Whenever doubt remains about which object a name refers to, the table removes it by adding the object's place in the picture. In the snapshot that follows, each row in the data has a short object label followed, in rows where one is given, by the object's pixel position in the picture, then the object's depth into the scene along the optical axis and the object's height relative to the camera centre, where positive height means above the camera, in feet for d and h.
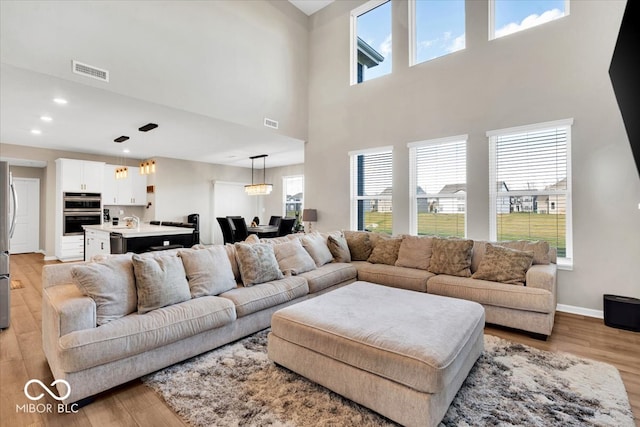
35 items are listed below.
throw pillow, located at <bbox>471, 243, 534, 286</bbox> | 10.47 -1.85
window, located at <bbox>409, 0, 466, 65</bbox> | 15.41 +9.90
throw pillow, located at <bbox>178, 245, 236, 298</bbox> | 8.77 -1.71
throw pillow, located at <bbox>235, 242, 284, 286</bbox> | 10.02 -1.69
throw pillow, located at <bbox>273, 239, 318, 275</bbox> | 11.52 -1.73
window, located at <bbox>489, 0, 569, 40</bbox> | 12.76 +8.86
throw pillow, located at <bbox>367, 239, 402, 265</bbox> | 13.88 -1.77
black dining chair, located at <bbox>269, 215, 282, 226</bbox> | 27.03 -0.51
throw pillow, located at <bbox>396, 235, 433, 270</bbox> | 12.89 -1.67
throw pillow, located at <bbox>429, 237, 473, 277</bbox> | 11.85 -1.75
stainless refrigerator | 9.95 -0.44
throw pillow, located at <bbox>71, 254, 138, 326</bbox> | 6.82 -1.68
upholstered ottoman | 5.19 -2.61
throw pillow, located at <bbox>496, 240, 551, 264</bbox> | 11.27 -1.30
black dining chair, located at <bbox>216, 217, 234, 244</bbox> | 21.83 -1.07
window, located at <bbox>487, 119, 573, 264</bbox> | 12.53 +1.32
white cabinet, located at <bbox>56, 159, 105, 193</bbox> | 22.87 +3.13
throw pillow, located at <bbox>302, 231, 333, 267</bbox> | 13.08 -1.52
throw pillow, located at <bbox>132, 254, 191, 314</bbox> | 7.52 -1.76
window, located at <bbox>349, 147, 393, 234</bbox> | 17.88 +1.50
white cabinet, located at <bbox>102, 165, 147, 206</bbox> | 25.49 +2.30
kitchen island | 15.40 -1.33
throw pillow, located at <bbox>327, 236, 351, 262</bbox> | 14.25 -1.65
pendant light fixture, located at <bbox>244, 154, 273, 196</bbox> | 26.11 +2.31
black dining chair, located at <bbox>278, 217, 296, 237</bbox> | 22.65 -0.80
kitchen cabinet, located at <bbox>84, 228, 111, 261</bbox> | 17.12 -1.67
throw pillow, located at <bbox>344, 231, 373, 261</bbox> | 14.92 -1.58
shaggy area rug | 5.73 -3.87
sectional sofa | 6.31 -2.30
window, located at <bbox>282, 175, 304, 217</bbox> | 31.22 +2.12
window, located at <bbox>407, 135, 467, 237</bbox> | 15.21 +1.47
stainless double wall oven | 23.09 +0.33
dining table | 22.62 -1.21
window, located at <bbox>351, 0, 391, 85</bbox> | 18.21 +10.97
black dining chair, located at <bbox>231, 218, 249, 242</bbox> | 21.61 -1.11
